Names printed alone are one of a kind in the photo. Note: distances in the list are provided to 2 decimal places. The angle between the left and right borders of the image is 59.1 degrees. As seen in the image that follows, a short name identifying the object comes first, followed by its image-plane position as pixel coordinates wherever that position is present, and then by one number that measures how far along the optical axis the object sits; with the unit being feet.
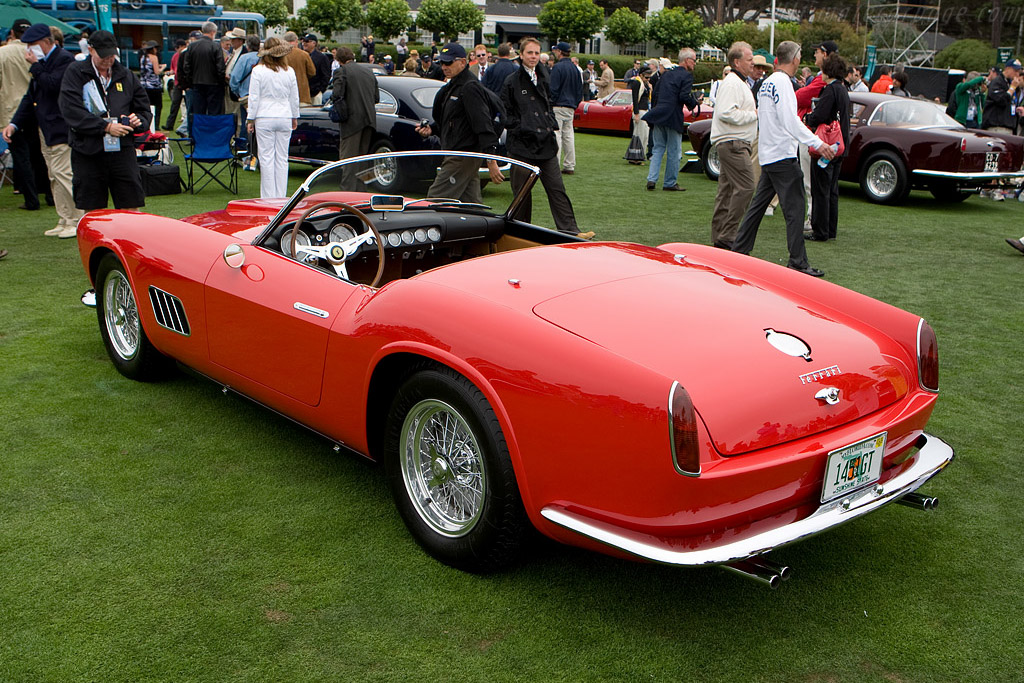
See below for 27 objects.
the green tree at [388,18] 146.92
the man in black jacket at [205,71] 42.91
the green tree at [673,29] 159.63
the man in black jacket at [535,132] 27.21
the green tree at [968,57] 123.13
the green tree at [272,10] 161.17
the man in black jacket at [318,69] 54.85
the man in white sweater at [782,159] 24.47
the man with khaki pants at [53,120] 27.91
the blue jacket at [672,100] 40.45
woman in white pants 30.76
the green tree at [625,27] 162.81
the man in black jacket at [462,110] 25.82
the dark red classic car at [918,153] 37.37
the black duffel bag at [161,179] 35.40
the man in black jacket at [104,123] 23.58
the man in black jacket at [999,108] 43.65
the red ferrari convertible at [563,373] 8.44
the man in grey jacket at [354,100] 33.99
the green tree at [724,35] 168.76
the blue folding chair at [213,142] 35.60
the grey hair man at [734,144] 27.71
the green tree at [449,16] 155.33
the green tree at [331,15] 146.51
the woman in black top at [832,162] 28.76
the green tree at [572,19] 144.87
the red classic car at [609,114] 66.03
